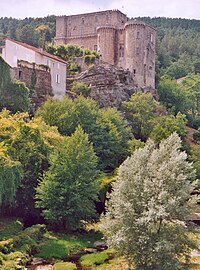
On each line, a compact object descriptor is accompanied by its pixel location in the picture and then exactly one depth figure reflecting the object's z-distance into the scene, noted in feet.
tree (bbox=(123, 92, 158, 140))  214.48
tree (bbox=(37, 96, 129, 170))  152.05
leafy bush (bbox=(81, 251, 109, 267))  95.14
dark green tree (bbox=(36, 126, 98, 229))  111.96
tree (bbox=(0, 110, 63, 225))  117.19
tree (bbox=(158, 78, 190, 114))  292.20
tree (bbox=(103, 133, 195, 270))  81.61
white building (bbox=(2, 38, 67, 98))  190.08
